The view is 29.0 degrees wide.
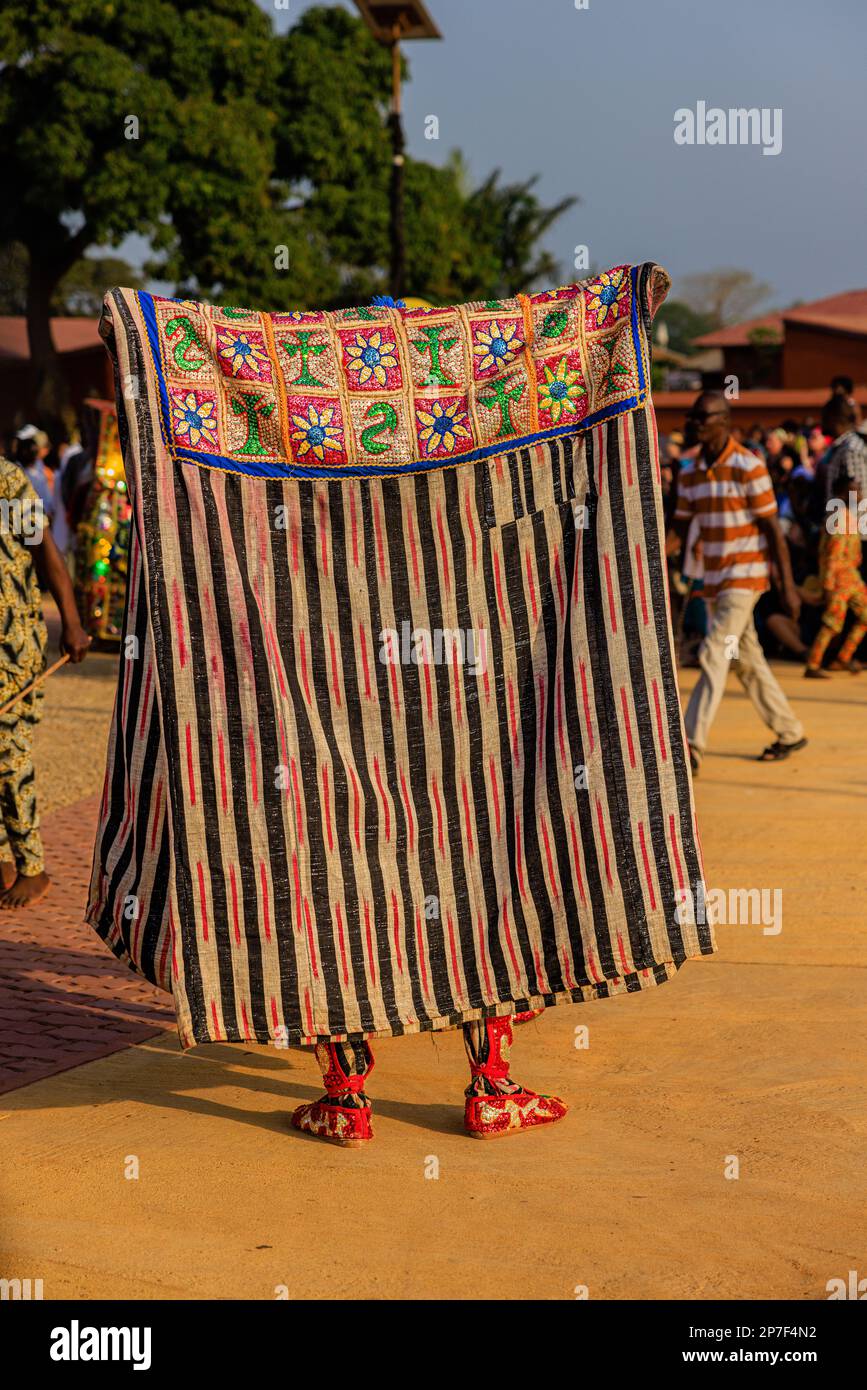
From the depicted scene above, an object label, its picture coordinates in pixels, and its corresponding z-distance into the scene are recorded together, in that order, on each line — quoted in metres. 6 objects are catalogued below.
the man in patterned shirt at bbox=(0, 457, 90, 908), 6.54
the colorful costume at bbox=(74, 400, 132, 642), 13.24
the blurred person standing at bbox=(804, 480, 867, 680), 12.77
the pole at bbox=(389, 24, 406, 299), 15.02
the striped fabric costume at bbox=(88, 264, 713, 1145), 4.18
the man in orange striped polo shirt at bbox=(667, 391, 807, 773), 9.02
